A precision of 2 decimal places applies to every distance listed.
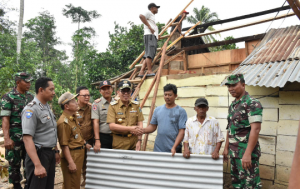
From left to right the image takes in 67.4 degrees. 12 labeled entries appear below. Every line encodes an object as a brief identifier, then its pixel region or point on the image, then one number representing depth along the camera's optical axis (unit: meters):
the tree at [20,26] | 14.38
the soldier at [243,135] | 2.56
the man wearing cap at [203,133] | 3.04
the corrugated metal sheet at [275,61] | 3.39
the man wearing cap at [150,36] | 5.24
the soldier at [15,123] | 3.34
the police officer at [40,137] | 2.37
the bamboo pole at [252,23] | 4.94
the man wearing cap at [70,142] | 2.79
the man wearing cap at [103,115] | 3.49
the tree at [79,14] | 23.72
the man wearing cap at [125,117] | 3.14
